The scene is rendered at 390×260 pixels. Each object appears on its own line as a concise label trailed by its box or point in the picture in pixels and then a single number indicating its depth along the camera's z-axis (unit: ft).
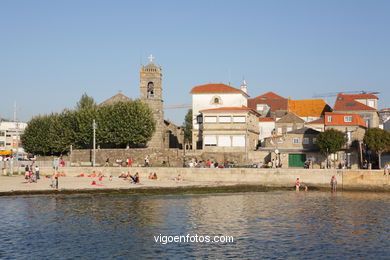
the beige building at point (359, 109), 306.55
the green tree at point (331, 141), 236.43
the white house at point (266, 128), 324.39
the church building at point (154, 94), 294.66
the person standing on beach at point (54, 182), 171.95
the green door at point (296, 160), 249.34
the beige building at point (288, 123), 308.81
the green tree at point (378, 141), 219.00
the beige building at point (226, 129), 267.59
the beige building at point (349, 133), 237.45
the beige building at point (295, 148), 247.50
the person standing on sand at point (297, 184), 190.02
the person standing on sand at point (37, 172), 192.34
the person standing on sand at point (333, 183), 190.90
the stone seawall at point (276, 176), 189.98
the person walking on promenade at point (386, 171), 188.32
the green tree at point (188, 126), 402.56
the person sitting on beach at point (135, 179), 188.18
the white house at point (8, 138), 502.38
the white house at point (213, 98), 299.79
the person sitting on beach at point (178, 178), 201.16
